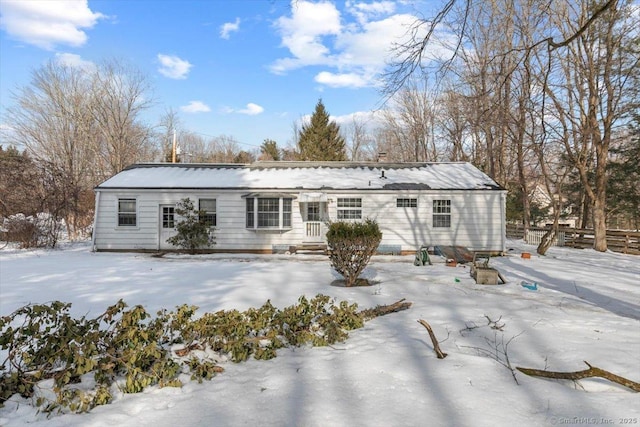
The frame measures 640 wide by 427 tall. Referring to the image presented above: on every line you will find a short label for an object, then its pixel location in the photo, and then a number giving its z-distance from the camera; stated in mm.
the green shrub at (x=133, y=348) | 3012
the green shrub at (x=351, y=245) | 7434
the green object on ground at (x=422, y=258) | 11136
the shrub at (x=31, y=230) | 14484
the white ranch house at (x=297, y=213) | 14523
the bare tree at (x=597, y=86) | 14891
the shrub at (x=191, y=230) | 14188
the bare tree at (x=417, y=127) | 33031
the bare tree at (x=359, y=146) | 47219
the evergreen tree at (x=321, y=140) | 38381
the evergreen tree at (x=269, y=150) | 44069
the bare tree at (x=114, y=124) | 29703
